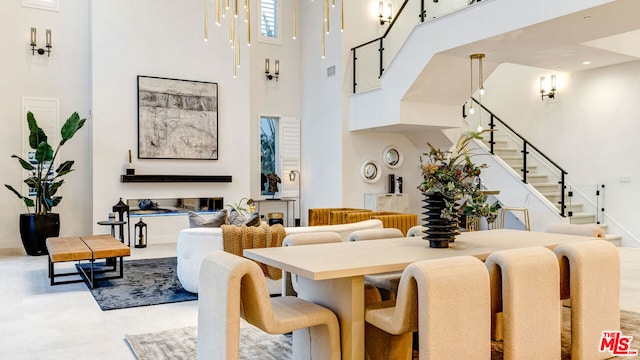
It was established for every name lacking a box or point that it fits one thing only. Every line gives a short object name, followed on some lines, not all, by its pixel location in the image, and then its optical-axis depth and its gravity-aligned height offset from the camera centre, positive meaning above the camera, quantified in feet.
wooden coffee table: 17.31 -2.53
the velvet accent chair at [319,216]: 27.09 -2.00
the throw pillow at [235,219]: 18.19 -1.45
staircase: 28.48 -0.39
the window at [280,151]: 37.04 +2.30
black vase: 11.37 -1.07
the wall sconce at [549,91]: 32.09 +5.94
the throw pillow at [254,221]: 17.44 -1.45
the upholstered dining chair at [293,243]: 12.50 -1.62
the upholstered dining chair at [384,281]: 11.43 -2.39
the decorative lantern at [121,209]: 27.61 -1.59
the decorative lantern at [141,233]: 28.73 -3.18
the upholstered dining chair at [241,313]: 8.34 -2.43
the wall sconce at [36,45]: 28.81 +8.15
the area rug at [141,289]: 16.46 -4.02
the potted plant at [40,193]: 26.21 -0.65
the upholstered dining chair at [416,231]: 14.84 -1.58
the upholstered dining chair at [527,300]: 9.33 -2.36
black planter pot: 26.23 -2.68
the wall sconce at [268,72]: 36.68 +8.19
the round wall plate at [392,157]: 35.29 +1.70
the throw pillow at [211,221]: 18.03 -1.49
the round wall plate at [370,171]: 34.24 +0.64
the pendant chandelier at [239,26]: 32.60 +10.50
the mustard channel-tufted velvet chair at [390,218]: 23.08 -1.85
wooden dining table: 8.92 -1.58
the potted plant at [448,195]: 11.19 -0.35
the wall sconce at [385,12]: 34.83 +12.05
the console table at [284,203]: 36.32 -1.74
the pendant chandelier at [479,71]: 24.10 +5.80
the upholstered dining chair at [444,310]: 8.23 -2.27
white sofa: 16.85 -2.34
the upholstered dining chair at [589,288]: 10.39 -2.37
